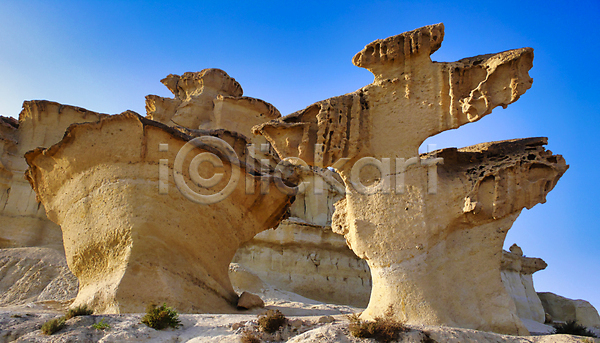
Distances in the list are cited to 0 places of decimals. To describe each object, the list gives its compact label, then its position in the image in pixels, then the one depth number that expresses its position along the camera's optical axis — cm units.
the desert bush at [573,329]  799
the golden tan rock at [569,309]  1772
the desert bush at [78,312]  579
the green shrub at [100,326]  545
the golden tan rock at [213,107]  1983
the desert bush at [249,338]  516
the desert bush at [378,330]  514
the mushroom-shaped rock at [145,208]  816
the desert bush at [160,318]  568
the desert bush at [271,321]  552
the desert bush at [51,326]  525
